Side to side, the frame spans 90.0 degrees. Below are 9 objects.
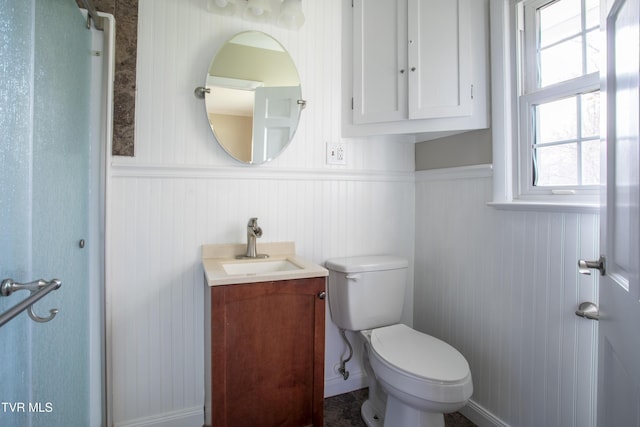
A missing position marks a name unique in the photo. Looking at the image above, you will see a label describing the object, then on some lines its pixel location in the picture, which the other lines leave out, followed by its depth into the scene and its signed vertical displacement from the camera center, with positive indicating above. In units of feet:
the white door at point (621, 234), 2.05 -0.14
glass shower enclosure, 2.40 +0.03
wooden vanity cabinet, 3.88 -1.78
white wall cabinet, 4.88 +2.41
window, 3.92 +1.54
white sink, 4.81 -0.81
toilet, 3.84 -1.91
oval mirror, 5.00 +1.90
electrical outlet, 5.76 +1.10
